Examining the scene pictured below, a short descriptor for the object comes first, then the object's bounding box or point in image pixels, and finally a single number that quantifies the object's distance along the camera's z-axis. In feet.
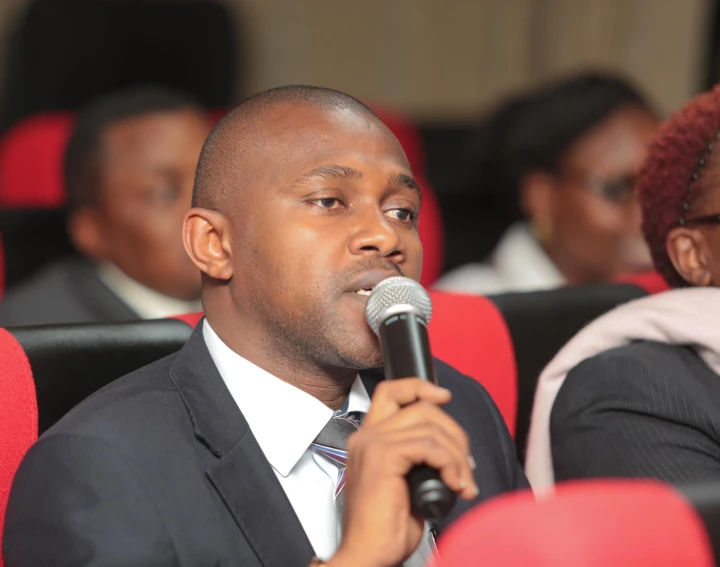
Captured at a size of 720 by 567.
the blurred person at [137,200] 14.64
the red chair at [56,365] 10.70
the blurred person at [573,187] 15.43
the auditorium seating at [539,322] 11.64
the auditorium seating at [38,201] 15.65
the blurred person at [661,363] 10.94
